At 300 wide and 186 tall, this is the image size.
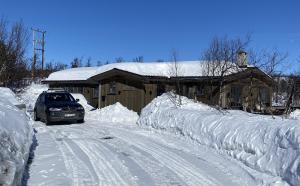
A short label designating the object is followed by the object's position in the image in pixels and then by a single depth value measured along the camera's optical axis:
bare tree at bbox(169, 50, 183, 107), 16.87
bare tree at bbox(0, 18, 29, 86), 14.25
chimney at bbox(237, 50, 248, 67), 15.63
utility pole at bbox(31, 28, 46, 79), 36.39
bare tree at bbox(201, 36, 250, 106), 15.28
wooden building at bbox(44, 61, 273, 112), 17.30
